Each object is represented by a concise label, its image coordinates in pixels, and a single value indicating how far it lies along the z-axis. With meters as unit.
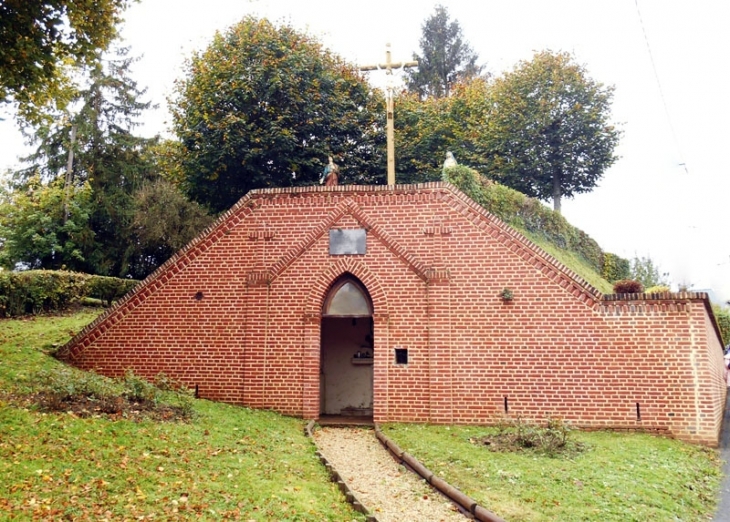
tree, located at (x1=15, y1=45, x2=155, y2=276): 31.16
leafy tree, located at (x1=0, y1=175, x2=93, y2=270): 27.75
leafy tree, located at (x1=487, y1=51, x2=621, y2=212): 29.23
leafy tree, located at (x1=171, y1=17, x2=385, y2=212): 24.08
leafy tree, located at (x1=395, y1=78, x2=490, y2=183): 28.83
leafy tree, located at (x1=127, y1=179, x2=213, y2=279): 29.64
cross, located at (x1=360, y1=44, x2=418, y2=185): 16.86
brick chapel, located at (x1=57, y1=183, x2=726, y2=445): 12.37
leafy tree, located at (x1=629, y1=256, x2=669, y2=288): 35.16
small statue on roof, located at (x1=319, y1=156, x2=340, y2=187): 15.28
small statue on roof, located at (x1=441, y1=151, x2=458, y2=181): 19.40
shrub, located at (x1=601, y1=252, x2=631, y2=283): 28.75
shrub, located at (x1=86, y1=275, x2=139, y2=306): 19.81
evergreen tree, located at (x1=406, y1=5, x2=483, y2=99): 42.87
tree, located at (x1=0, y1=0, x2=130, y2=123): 11.59
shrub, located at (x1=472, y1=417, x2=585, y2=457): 10.03
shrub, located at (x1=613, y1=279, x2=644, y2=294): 15.48
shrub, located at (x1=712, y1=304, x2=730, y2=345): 28.97
